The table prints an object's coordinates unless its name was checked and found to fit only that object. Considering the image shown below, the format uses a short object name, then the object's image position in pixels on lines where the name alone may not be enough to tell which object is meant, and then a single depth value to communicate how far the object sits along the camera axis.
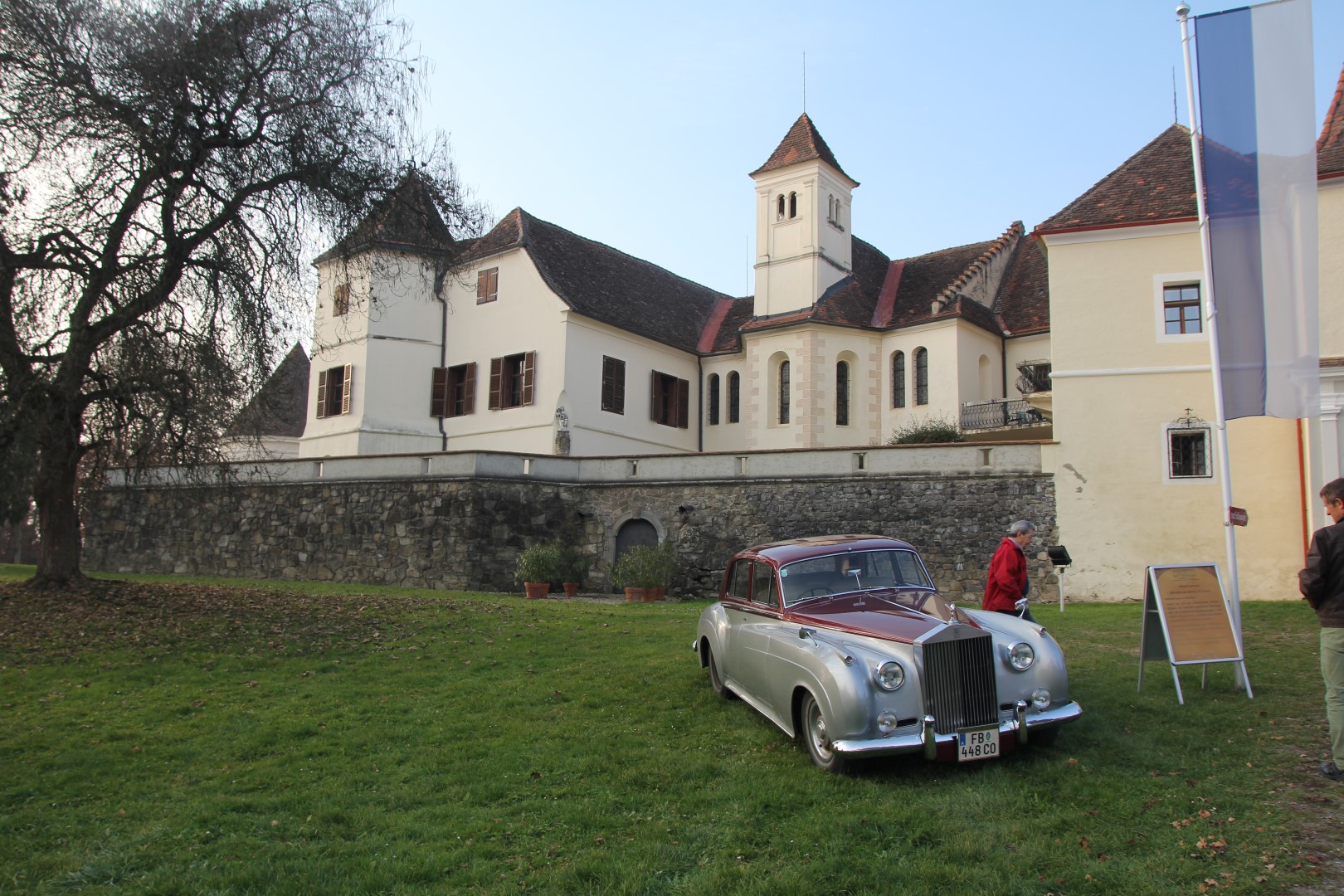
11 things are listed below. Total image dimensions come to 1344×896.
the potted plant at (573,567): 21.81
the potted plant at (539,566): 21.16
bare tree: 12.40
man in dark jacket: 6.15
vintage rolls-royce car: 6.38
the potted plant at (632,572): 20.39
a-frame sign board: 8.33
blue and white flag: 8.84
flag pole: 8.69
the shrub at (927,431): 28.11
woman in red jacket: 8.54
